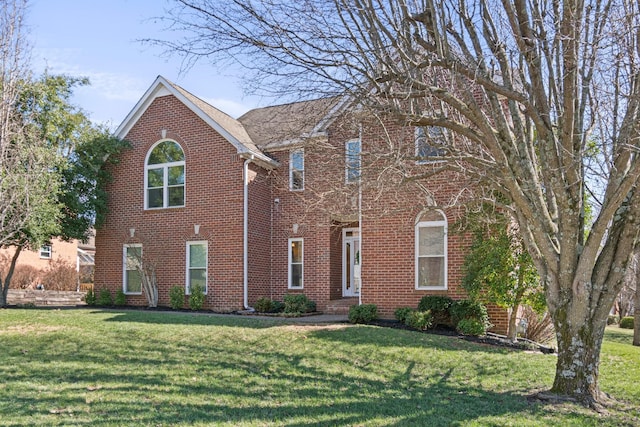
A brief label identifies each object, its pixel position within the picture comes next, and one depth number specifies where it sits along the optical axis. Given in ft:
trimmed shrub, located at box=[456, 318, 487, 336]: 42.22
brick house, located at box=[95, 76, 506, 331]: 56.29
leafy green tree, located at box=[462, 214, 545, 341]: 40.22
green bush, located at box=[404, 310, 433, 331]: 43.29
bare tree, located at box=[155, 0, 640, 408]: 23.13
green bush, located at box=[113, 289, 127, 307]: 61.05
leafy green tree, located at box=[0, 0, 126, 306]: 44.75
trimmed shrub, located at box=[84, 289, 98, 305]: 62.85
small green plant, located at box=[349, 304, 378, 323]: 47.21
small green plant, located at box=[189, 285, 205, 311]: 56.44
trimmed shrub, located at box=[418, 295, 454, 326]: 44.83
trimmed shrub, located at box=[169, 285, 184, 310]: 57.41
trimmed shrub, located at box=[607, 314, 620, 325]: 101.19
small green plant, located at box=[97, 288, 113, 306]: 61.62
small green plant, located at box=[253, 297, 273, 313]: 55.52
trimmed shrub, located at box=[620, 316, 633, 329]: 89.81
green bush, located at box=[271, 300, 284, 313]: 56.18
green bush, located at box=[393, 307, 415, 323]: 46.19
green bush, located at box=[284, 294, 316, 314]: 54.95
